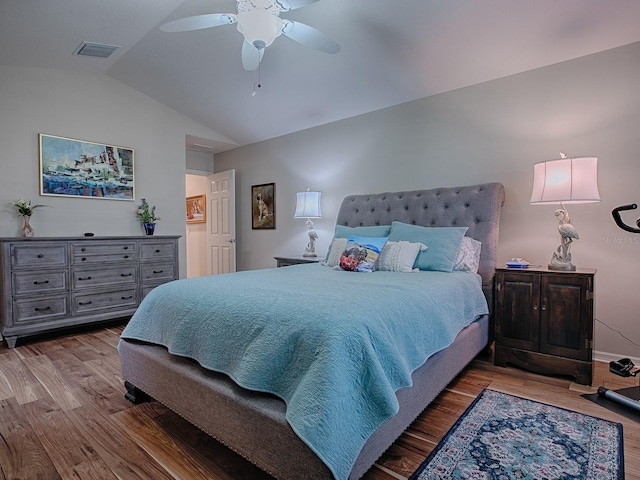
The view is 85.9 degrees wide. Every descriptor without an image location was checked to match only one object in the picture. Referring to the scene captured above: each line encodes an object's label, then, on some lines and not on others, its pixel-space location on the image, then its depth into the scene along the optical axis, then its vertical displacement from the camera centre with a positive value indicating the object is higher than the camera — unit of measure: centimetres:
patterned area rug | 147 -105
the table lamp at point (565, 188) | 236 +26
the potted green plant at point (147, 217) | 447 +12
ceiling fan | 209 +129
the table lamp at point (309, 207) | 422 +23
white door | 550 +5
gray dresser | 322 -55
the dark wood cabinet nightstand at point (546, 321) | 231 -68
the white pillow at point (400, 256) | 278 -25
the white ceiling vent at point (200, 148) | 559 +132
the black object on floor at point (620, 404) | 193 -106
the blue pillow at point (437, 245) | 276 -16
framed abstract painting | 380 +68
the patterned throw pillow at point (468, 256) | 283 -26
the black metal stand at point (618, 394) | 199 -102
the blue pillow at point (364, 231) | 336 -6
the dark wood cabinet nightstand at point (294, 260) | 399 -41
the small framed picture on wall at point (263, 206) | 517 +30
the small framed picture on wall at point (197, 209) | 639 +33
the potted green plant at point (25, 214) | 352 +13
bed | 116 -58
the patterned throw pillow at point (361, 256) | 281 -25
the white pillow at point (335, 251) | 313 -24
